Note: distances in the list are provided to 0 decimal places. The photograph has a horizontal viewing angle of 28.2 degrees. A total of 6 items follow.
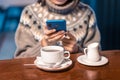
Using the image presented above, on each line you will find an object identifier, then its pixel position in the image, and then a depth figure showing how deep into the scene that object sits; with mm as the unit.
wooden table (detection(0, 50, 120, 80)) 936
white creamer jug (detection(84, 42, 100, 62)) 1065
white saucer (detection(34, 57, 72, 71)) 981
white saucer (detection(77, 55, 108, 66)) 1043
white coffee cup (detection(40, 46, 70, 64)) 979
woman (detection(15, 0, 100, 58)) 1502
